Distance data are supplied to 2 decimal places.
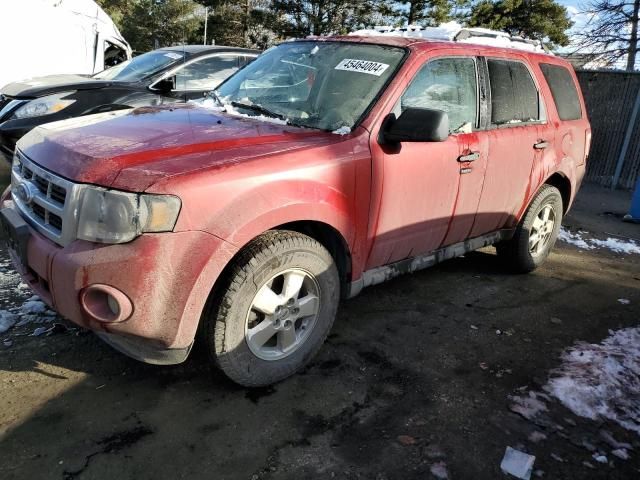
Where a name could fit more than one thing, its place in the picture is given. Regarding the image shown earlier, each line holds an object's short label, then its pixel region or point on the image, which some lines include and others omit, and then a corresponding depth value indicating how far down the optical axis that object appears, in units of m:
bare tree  19.69
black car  5.85
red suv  2.26
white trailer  12.03
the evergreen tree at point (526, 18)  29.78
